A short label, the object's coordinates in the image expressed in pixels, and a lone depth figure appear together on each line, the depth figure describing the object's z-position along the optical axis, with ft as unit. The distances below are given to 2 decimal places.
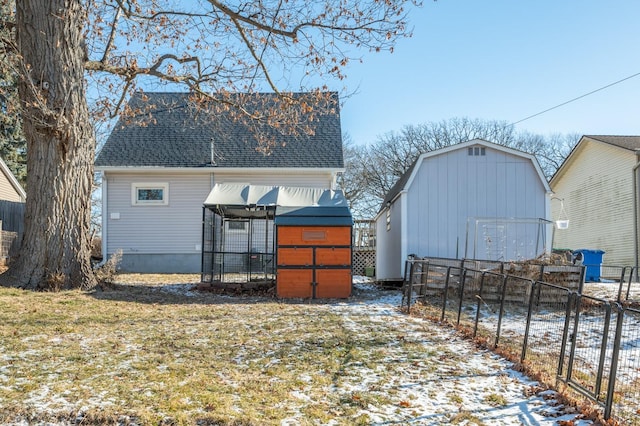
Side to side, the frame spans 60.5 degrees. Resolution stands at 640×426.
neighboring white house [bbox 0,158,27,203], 76.79
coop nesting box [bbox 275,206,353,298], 37.37
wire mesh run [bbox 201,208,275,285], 42.11
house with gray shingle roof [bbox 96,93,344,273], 57.98
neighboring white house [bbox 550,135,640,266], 66.80
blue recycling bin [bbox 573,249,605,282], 60.11
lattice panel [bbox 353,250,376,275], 69.21
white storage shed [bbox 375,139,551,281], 43.98
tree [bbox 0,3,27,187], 82.64
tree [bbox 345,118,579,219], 117.91
